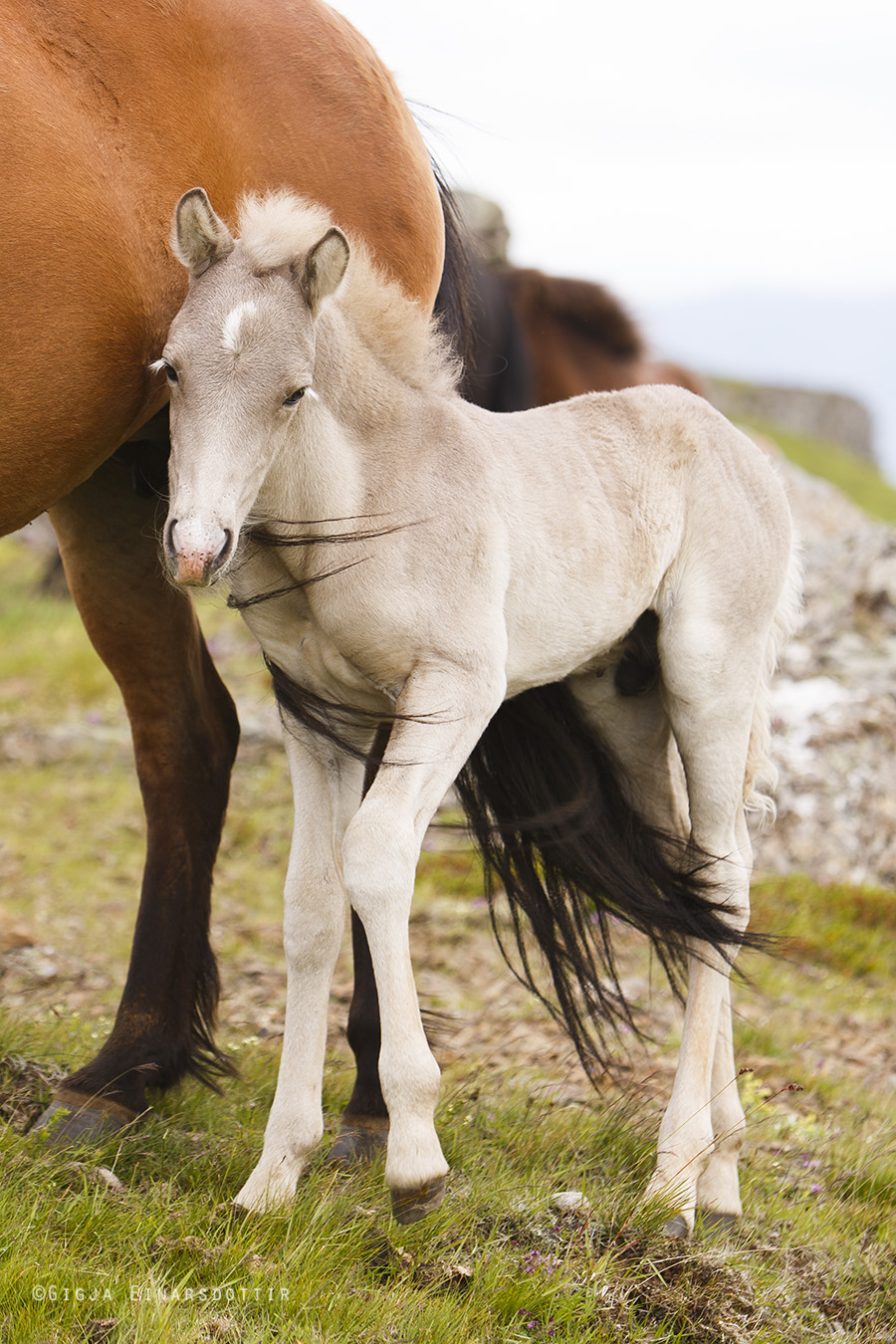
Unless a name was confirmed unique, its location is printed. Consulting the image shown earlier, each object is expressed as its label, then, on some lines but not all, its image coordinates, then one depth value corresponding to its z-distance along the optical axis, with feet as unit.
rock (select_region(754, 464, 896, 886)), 41.29
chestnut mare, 15.69
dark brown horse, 41.24
